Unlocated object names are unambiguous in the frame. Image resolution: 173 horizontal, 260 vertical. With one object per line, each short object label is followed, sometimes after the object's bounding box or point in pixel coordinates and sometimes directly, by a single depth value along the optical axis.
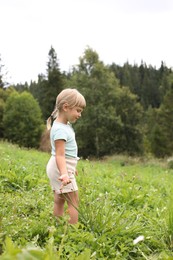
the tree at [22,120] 44.97
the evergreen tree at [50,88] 47.47
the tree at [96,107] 34.22
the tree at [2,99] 45.65
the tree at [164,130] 42.75
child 3.49
